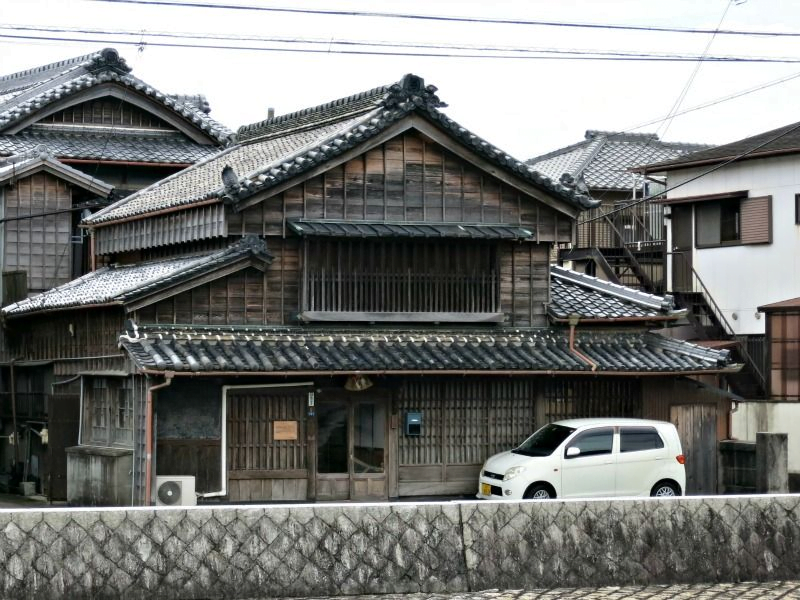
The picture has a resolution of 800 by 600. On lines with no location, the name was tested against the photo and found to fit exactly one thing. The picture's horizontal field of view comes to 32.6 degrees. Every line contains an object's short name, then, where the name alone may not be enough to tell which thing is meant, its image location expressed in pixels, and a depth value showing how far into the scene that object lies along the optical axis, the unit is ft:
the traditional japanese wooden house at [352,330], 83.25
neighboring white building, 125.29
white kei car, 84.74
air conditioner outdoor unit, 80.33
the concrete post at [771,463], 91.30
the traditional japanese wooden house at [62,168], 100.17
